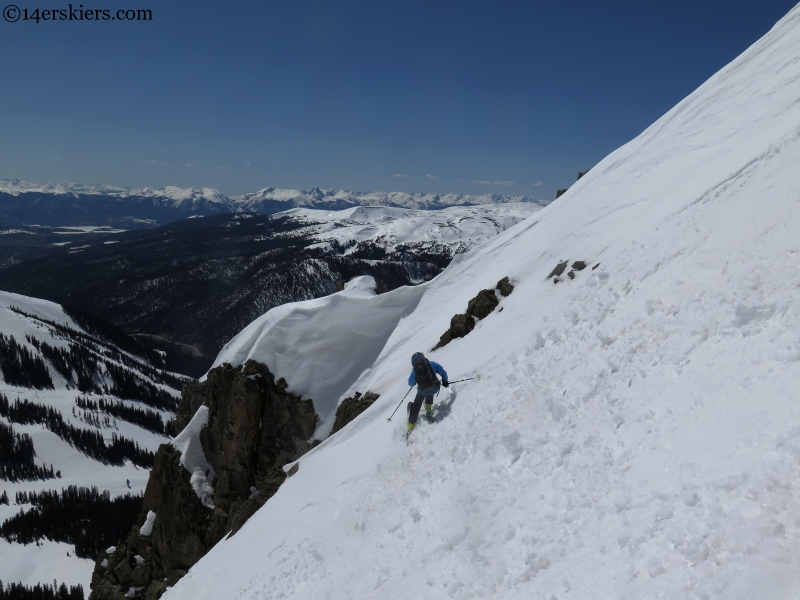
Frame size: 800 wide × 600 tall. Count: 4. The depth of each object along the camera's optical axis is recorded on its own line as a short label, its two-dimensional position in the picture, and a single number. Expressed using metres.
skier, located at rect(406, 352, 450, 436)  12.25
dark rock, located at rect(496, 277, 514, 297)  21.38
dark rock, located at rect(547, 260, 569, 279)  18.05
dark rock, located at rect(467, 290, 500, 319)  20.84
